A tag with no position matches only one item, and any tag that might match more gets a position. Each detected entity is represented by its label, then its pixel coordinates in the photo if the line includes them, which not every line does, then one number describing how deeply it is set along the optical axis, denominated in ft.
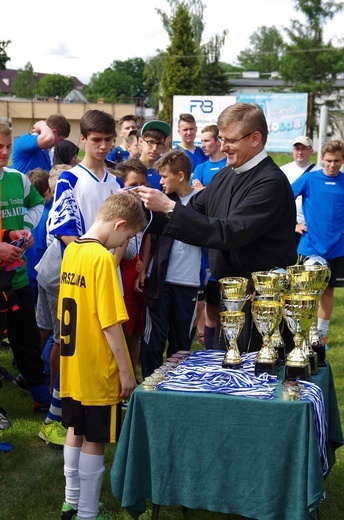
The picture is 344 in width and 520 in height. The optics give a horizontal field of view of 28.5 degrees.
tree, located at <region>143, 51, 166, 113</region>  183.01
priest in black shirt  10.68
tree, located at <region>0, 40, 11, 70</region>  194.49
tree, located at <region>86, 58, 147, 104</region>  384.84
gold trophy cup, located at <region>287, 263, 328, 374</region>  10.41
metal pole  45.38
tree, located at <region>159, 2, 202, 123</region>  167.84
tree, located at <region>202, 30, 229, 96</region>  187.73
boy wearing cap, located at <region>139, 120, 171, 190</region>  19.52
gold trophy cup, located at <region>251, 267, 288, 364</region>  10.23
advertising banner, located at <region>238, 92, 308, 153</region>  81.41
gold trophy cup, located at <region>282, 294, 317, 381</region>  10.00
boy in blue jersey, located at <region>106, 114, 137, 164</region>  25.11
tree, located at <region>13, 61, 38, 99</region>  384.39
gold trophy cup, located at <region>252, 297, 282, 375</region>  10.04
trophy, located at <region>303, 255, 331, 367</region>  11.43
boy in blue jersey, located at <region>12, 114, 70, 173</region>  18.97
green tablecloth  9.16
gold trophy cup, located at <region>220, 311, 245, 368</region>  10.31
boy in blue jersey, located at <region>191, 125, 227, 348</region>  19.11
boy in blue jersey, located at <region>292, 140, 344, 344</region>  22.61
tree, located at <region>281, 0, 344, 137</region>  157.28
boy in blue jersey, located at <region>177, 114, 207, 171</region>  25.70
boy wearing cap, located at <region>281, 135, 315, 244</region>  25.31
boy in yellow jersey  10.51
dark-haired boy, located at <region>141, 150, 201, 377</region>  15.96
